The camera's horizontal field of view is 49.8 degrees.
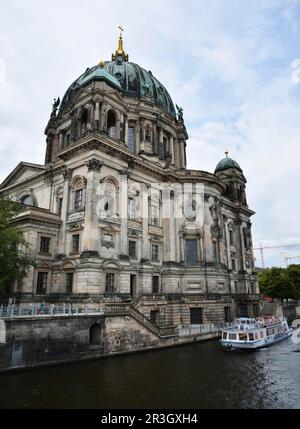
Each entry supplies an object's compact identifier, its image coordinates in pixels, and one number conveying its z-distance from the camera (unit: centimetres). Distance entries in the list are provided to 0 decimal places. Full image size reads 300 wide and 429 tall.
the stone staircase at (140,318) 2741
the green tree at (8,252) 2483
